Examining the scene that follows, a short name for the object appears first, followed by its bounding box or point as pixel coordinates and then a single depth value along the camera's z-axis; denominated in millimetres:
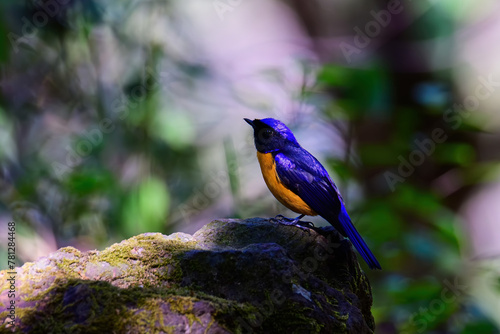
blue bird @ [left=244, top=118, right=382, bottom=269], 6922
